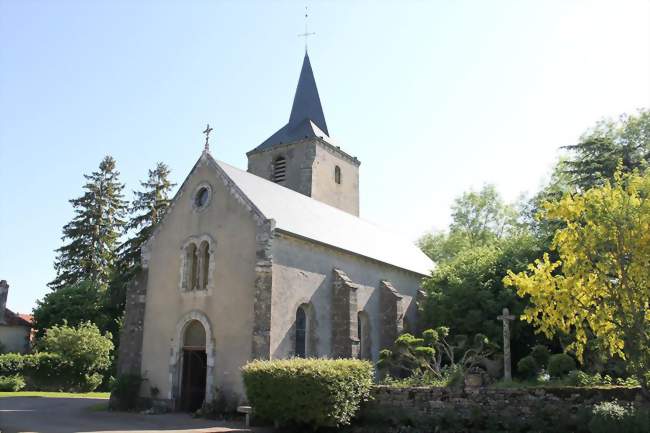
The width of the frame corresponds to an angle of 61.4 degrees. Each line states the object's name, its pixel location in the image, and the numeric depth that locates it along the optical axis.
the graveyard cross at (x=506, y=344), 17.00
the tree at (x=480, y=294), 22.28
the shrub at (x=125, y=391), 19.38
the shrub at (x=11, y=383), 26.58
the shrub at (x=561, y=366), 14.99
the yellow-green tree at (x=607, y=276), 11.37
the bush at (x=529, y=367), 16.23
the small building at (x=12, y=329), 35.00
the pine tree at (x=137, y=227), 35.44
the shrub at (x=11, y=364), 27.91
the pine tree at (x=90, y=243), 42.16
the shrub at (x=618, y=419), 10.50
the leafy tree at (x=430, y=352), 17.73
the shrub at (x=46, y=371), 28.23
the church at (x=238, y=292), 18.38
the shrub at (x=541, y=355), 17.38
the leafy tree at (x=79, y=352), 28.69
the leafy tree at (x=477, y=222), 47.66
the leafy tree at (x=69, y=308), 34.19
